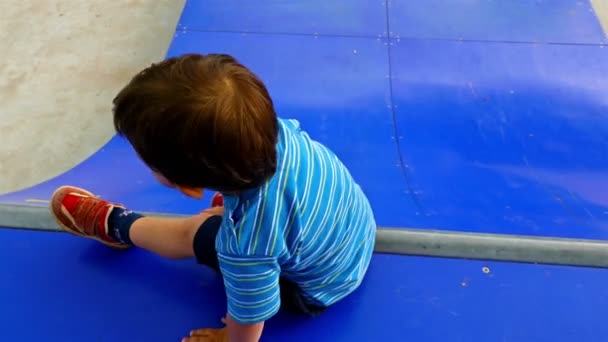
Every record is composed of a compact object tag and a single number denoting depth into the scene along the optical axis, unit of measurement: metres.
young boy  0.61
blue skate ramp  1.03
